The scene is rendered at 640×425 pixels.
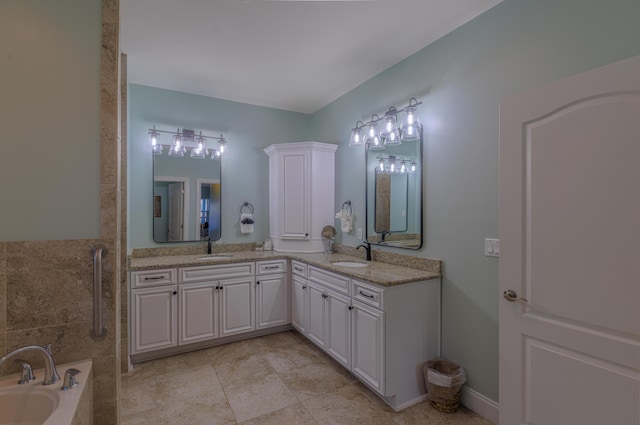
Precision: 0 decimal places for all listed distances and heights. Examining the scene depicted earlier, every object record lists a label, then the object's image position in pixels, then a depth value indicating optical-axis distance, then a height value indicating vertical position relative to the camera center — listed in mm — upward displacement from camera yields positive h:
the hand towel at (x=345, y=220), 3373 -96
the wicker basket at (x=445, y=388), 2023 -1215
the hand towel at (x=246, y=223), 3732 -143
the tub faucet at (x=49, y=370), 1196 -649
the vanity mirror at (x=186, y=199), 3312 +153
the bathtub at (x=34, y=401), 1137 -736
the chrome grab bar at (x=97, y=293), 1375 -381
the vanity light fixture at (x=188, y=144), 3273 +776
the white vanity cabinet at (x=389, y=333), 2082 -913
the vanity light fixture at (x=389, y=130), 2455 +746
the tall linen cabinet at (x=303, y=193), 3570 +229
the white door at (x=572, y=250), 1283 -189
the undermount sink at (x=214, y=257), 3146 -506
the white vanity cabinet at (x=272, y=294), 3285 -930
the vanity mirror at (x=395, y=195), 2561 +155
